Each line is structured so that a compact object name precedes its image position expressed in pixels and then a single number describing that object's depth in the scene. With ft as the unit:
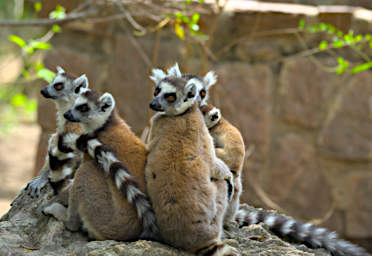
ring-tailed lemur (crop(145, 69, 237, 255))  17.43
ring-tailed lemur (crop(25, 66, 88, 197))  19.99
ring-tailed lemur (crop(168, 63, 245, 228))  21.97
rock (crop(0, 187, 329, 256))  17.12
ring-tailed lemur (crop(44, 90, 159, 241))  17.62
